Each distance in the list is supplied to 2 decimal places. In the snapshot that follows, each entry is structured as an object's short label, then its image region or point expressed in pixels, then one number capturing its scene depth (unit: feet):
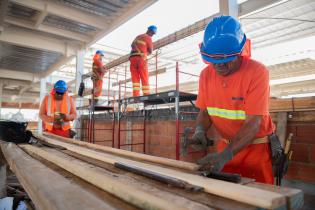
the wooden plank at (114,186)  3.22
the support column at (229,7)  11.43
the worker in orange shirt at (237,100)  5.57
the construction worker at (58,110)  16.03
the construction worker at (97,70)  24.02
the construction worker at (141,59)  18.89
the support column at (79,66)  27.27
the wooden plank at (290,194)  3.33
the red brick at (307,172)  9.56
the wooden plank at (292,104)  9.70
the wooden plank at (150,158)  5.43
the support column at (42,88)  37.65
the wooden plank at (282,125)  10.17
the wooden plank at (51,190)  3.35
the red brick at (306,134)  9.58
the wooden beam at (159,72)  19.07
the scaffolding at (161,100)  13.26
